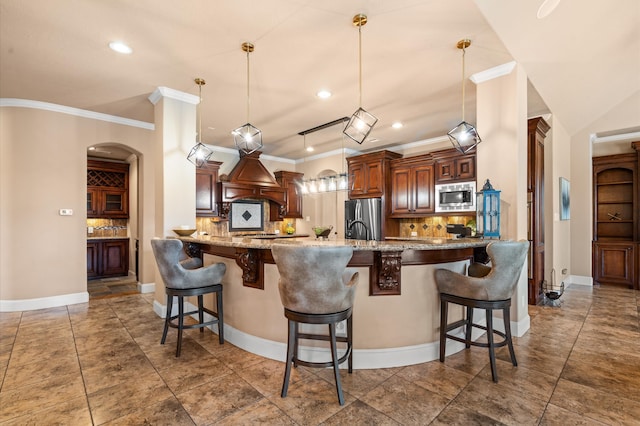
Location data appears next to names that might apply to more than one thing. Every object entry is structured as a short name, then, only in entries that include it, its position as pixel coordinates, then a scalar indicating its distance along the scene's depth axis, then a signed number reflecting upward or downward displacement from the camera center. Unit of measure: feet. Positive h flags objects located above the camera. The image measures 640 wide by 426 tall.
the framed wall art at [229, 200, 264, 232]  23.02 -0.07
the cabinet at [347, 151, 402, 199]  20.56 +2.77
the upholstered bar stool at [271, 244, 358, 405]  6.37 -1.58
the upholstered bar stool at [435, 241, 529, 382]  7.62 -1.84
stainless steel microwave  16.93 +0.95
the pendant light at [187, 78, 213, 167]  12.19 +2.48
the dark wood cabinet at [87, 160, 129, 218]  22.26 +1.92
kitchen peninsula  8.14 -2.38
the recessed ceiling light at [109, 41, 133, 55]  9.45 +5.21
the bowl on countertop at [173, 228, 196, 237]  12.06 -0.64
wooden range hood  20.83 +2.13
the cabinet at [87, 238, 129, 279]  21.12 -2.92
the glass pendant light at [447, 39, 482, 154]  9.89 +2.49
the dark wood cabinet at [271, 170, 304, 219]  24.84 +1.83
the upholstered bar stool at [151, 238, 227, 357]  9.07 -1.89
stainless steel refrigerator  20.65 -0.17
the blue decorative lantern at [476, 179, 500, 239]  10.45 +0.06
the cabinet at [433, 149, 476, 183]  17.08 +2.71
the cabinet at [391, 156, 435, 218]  18.89 +1.72
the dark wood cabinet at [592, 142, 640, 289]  17.72 -0.37
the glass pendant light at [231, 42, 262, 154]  10.84 +2.70
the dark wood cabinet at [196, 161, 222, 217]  19.97 +1.69
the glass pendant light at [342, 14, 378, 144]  9.10 +2.66
